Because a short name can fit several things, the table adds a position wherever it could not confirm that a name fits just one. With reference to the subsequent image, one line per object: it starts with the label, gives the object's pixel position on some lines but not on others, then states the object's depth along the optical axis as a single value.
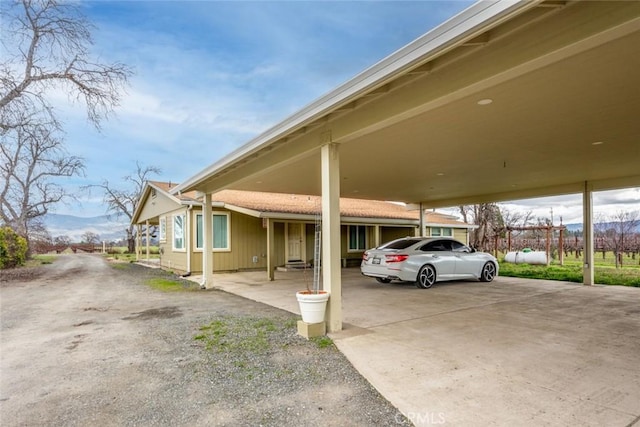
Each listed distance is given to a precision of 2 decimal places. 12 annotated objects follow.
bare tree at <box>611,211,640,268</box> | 16.08
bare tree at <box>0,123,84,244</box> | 17.31
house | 13.53
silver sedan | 9.30
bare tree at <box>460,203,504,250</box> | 23.94
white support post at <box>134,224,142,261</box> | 23.00
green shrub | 14.78
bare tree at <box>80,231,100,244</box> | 38.03
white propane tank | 16.38
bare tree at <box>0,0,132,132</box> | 11.68
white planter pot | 4.99
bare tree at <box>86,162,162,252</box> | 34.34
